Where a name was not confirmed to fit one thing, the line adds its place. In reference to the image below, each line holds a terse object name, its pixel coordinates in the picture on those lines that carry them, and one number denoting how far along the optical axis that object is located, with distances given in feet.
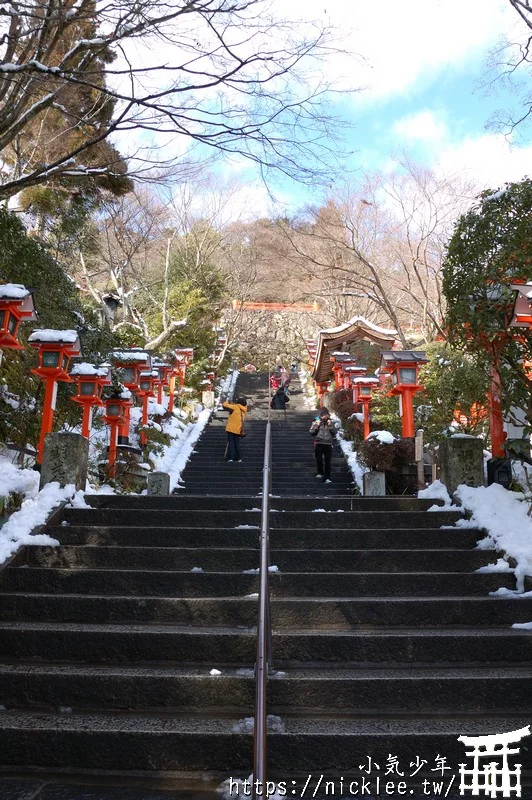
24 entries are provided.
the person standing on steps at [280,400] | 71.36
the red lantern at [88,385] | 30.40
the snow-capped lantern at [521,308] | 18.54
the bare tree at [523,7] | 23.99
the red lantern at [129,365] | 38.78
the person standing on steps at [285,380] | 79.71
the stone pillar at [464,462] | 20.66
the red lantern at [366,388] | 46.00
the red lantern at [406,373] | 38.42
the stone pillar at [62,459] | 20.24
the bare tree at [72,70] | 17.02
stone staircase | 10.16
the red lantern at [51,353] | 26.43
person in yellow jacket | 41.14
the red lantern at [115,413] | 35.47
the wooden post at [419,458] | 34.30
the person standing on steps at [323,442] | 37.37
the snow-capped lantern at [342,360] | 53.98
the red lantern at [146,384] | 44.39
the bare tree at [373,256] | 56.80
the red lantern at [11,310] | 21.13
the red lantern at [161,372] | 51.58
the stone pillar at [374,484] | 34.60
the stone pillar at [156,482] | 35.55
